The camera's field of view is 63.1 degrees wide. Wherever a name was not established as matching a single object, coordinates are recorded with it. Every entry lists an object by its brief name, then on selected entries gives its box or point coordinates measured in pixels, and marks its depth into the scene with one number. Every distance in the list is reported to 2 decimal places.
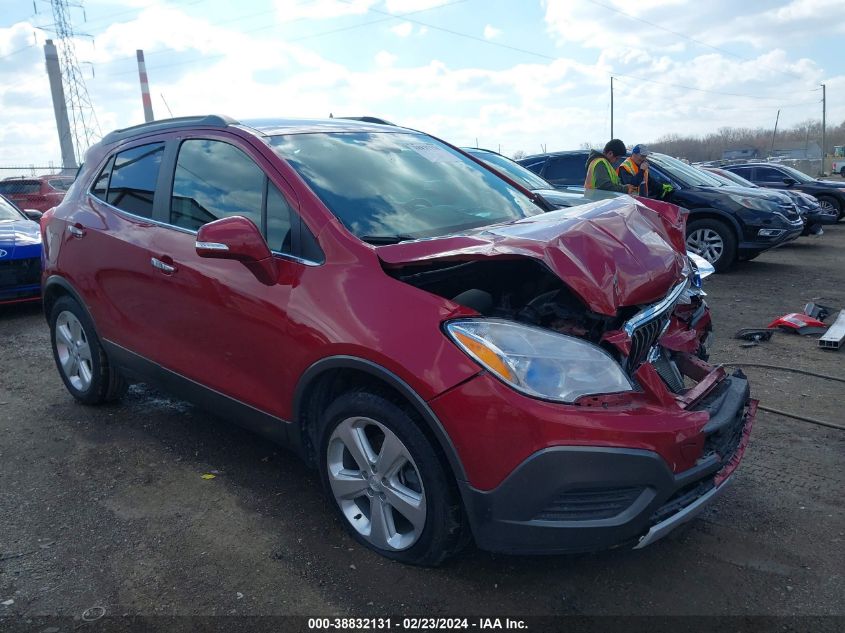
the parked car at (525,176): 7.13
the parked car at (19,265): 7.33
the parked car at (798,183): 15.68
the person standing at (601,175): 8.44
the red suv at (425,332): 2.35
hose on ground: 3.97
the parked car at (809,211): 11.76
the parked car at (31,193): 15.62
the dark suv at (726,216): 9.42
